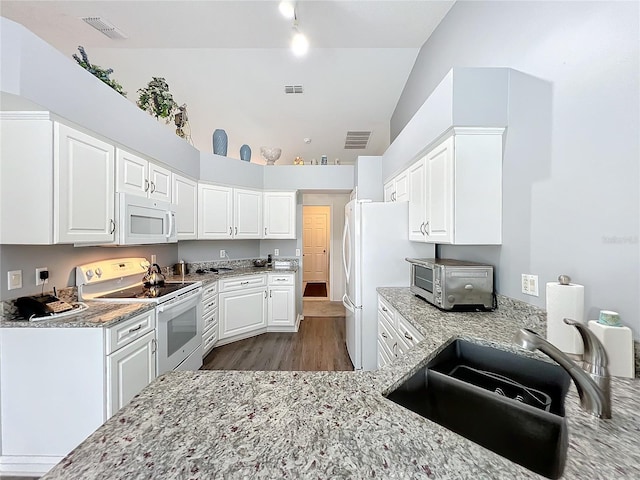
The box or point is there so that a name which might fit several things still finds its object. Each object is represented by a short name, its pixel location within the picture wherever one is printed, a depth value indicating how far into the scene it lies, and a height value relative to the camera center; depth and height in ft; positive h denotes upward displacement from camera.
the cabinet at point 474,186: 5.55 +1.16
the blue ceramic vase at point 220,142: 12.00 +4.42
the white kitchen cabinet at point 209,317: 9.75 -3.07
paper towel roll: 3.47 -1.01
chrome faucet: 2.23 -1.13
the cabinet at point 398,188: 8.66 +1.93
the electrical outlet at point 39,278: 5.76 -0.90
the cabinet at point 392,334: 5.53 -2.28
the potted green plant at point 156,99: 8.46 +4.50
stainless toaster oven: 5.60 -1.00
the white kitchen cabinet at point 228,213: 11.39 +1.20
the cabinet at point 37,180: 4.94 +1.12
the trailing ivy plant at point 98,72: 6.06 +4.02
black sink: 2.42 -1.91
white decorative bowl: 13.83 +4.51
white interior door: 23.89 -0.41
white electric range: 6.78 -1.64
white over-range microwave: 6.77 +0.50
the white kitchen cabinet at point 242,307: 10.98 -3.01
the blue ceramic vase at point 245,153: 13.01 +4.25
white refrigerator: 8.39 -0.43
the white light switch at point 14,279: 5.25 -0.86
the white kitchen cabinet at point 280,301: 12.55 -2.98
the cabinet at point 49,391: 5.00 -2.96
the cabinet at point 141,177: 6.93 +1.81
